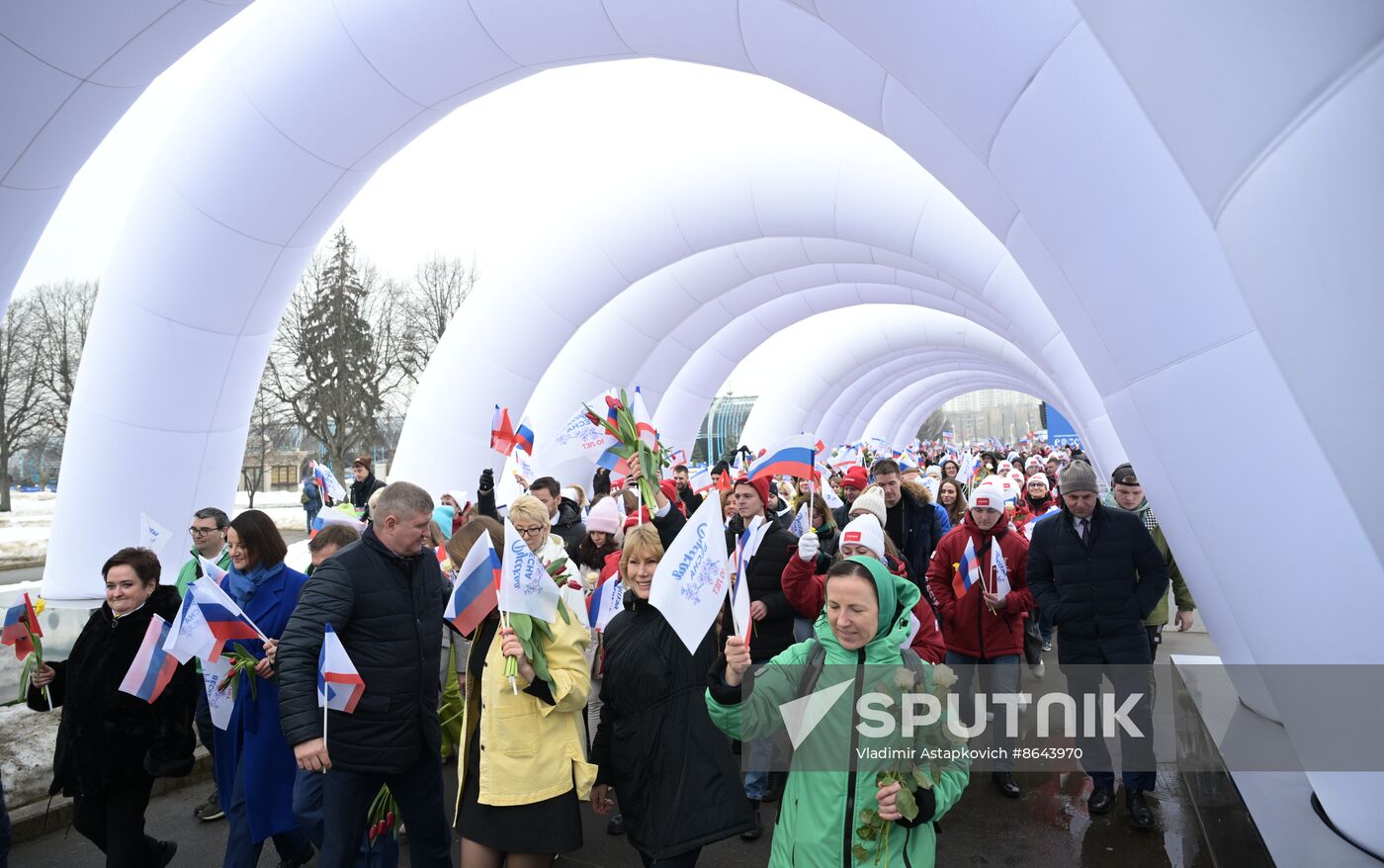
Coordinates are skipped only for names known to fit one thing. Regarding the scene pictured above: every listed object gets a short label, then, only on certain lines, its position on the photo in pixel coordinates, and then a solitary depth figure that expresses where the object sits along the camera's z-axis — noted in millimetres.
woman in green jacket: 2670
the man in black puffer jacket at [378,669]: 3635
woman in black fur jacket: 4008
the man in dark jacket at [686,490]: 9883
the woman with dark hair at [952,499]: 8797
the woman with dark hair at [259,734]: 4176
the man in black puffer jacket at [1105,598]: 5016
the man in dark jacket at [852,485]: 9664
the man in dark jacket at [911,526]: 7355
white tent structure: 1633
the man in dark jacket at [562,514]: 7840
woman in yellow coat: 3484
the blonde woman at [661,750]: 3295
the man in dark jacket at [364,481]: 12356
